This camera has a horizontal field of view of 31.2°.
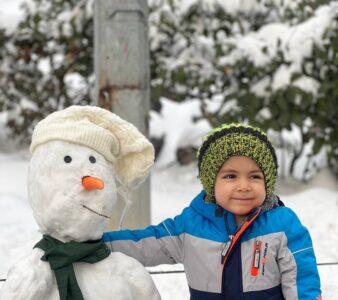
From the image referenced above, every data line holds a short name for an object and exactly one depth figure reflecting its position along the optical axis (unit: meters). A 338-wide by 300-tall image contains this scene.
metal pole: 2.96
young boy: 1.97
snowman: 1.77
